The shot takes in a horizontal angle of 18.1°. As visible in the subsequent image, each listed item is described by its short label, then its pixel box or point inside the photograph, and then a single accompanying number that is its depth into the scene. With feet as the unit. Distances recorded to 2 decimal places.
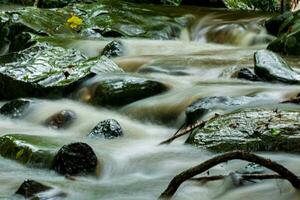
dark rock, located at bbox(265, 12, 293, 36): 63.89
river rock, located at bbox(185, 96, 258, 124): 31.63
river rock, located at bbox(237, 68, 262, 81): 40.52
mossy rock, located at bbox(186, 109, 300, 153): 25.02
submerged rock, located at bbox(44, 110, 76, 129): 36.05
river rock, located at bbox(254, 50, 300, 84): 38.76
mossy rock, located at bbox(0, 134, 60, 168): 25.96
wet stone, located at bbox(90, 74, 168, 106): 38.23
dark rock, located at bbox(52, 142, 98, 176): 24.28
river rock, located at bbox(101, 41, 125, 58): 54.46
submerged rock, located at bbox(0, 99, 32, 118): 38.32
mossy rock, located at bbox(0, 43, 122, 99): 41.11
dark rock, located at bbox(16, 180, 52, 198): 20.92
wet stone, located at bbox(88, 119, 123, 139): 31.53
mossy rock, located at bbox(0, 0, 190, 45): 61.78
